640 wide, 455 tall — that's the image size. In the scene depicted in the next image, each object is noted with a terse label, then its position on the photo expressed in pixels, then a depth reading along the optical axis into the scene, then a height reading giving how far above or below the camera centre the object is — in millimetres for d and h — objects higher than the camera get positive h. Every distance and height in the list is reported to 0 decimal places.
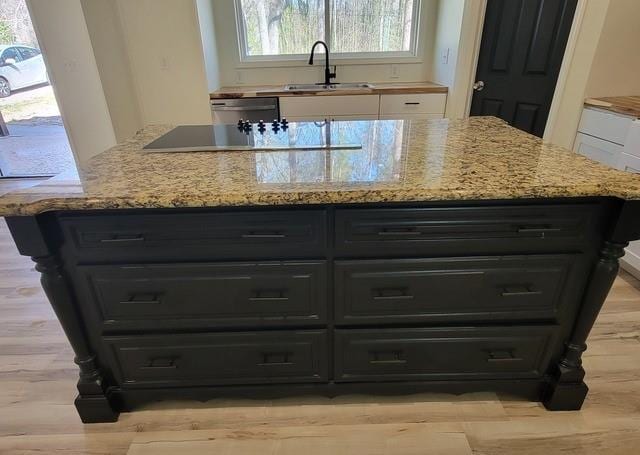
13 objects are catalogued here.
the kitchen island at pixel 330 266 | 1074 -638
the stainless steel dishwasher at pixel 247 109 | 3393 -490
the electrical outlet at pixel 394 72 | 3957 -224
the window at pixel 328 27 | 3732 +218
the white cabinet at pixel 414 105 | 3428 -481
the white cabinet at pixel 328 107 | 3389 -481
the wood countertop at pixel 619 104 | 2184 -338
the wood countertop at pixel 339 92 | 3367 -350
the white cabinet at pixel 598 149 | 2293 -622
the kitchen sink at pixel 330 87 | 3549 -339
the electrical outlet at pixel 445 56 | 3419 -63
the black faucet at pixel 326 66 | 3656 -147
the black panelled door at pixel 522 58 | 2691 -73
